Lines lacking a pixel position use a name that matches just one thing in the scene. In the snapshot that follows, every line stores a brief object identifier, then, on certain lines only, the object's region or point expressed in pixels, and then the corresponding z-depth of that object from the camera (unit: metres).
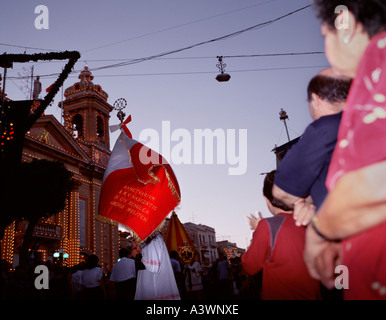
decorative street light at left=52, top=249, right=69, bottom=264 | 22.72
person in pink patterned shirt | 0.82
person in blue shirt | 1.40
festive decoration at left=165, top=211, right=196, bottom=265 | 14.63
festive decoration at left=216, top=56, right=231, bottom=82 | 10.63
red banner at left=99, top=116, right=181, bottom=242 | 5.57
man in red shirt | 2.52
